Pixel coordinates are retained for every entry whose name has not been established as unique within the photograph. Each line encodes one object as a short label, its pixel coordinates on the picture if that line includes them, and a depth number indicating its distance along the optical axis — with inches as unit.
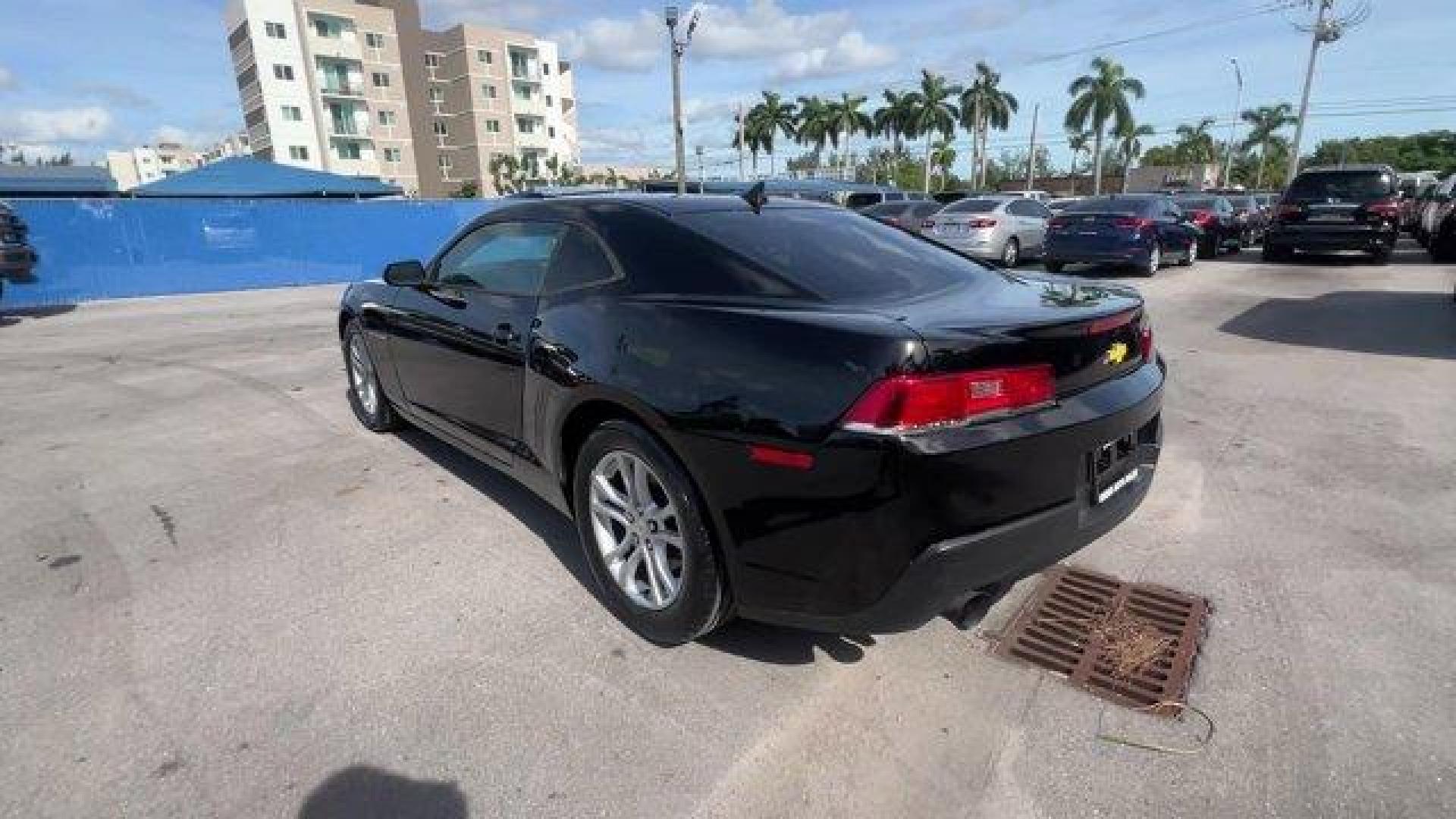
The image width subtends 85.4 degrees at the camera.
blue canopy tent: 812.0
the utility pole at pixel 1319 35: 1384.1
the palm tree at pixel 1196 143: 3373.5
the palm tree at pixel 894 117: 2578.7
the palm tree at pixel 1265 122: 2903.5
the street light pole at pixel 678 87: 694.5
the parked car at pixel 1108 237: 503.2
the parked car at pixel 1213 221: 634.8
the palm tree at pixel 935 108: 2493.8
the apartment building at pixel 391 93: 2295.8
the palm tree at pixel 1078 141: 2303.2
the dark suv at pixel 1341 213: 522.6
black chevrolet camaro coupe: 80.0
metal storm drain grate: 98.4
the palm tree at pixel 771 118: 2780.5
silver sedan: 560.7
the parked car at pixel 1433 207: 596.1
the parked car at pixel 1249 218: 697.6
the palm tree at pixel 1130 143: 2206.0
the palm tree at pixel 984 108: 2407.6
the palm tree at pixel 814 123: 2738.7
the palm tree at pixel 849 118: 2704.2
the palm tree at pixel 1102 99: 2185.0
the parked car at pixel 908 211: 668.1
